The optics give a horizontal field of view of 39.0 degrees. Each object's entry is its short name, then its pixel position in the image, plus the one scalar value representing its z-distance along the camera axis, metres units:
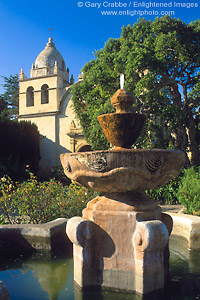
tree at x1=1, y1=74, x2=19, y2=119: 29.58
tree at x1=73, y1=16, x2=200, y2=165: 10.38
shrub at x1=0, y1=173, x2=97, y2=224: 5.33
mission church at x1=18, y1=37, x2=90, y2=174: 19.95
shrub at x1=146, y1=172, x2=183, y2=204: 8.98
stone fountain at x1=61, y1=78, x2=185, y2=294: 2.71
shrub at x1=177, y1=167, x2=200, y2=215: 5.90
